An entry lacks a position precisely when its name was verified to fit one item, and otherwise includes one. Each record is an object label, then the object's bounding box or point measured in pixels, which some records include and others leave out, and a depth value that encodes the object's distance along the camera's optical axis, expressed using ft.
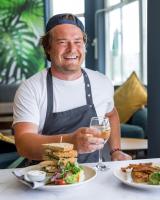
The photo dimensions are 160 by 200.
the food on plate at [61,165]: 4.61
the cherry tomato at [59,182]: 4.56
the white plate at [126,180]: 4.50
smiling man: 6.31
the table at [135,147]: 8.84
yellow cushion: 15.01
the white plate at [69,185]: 4.50
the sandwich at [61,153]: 4.77
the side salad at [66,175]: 4.59
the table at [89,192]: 4.45
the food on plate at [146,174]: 4.63
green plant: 22.66
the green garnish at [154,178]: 4.60
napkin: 4.50
